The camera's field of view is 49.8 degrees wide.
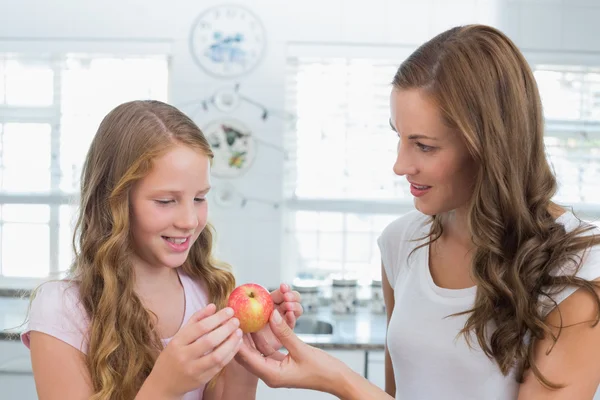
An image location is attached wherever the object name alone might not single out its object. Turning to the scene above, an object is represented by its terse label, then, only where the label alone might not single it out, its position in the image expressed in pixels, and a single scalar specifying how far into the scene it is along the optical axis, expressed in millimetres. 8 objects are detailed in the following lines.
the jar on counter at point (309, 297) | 3489
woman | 1147
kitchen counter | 2643
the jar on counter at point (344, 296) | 3498
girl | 1132
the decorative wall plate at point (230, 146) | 3896
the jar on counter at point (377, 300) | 3510
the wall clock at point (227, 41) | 3879
